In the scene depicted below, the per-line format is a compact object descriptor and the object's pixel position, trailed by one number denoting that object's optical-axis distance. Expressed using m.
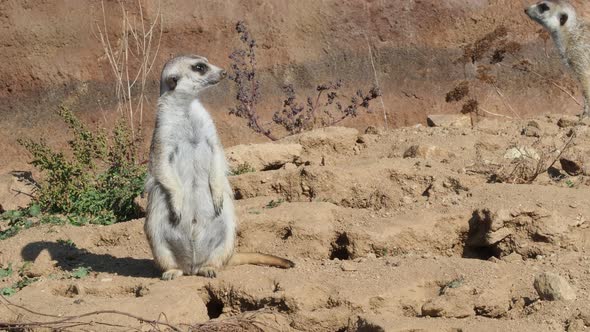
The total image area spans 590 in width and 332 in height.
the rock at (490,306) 4.12
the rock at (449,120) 7.77
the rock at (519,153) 6.15
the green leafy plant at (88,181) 6.46
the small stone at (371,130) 7.75
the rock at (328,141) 6.95
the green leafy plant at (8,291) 4.97
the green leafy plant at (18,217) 6.42
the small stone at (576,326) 3.80
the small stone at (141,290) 4.73
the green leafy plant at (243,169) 6.62
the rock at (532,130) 7.07
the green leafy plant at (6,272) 5.40
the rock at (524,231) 4.82
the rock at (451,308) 4.07
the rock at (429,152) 6.43
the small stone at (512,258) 4.80
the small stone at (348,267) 4.76
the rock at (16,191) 6.96
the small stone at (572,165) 5.91
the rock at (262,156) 6.67
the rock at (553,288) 4.02
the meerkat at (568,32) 8.45
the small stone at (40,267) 5.44
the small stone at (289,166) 6.51
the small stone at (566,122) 7.35
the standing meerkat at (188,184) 5.14
